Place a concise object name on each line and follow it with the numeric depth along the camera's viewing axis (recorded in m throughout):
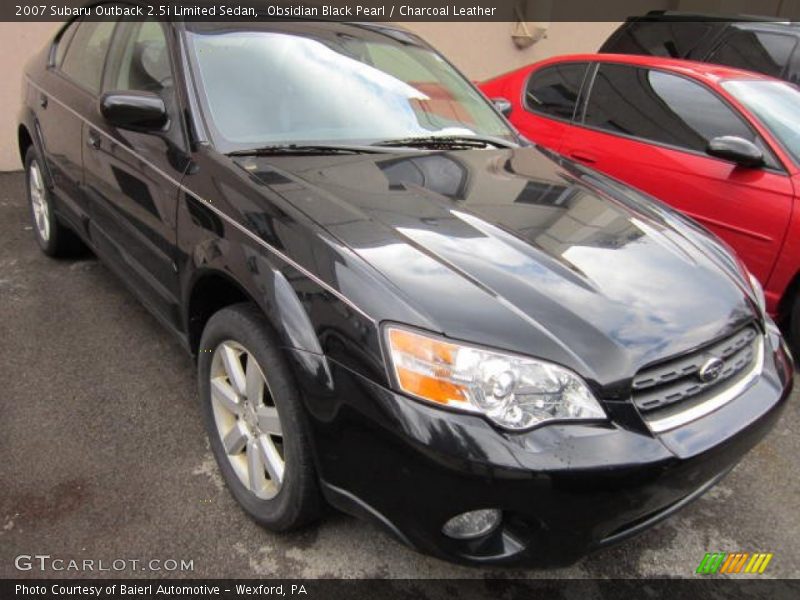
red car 3.34
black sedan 1.53
